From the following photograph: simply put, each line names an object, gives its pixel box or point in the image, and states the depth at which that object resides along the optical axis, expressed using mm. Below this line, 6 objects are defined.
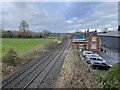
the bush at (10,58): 11172
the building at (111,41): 22839
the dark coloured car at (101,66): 10244
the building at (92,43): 23725
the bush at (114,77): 3934
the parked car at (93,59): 11819
